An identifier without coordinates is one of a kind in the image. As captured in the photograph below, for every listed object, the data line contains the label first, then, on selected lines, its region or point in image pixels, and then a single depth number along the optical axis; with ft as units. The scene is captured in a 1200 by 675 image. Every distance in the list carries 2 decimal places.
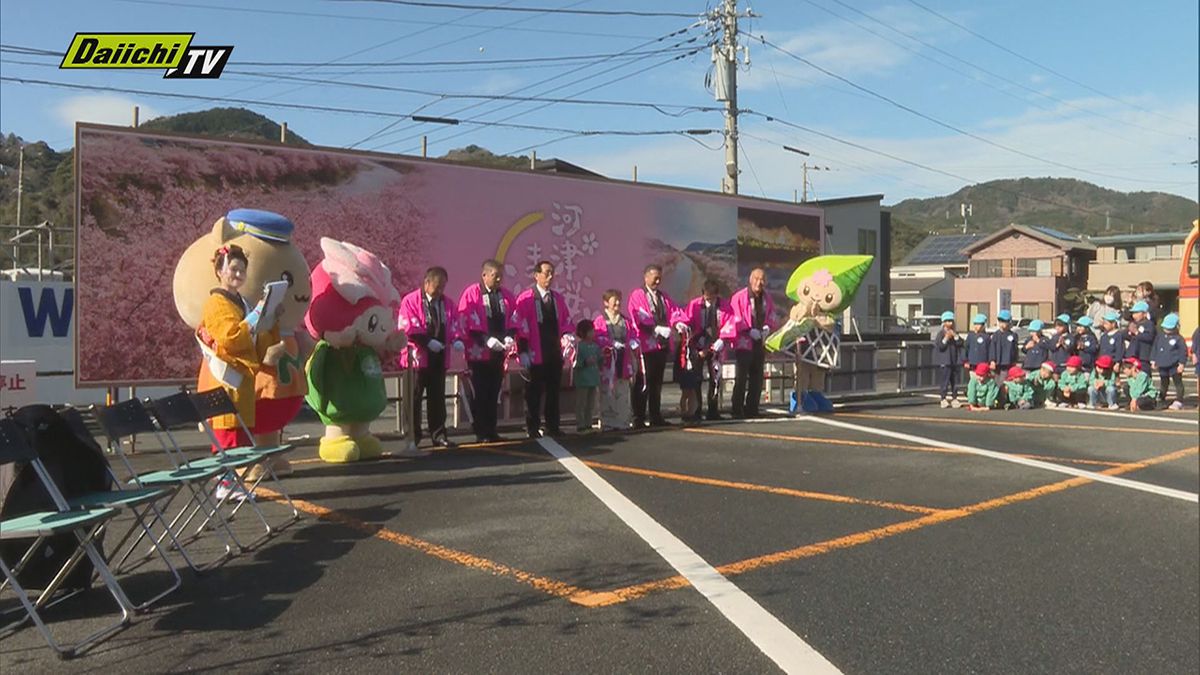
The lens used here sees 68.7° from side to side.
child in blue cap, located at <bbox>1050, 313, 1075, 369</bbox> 46.06
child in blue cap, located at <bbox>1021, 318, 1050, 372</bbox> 46.83
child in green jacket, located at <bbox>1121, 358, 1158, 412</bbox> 42.73
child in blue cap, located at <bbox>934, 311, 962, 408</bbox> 44.52
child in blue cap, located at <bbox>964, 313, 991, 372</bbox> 44.78
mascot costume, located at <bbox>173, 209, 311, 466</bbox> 20.95
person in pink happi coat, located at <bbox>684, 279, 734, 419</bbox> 35.32
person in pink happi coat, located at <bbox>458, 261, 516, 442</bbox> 29.17
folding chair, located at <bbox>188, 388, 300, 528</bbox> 17.76
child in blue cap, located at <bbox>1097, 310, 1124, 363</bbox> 44.42
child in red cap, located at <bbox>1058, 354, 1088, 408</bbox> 44.16
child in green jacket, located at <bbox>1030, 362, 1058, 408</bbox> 43.96
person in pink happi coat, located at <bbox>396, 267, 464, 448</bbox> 28.09
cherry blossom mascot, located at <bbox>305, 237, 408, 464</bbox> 24.80
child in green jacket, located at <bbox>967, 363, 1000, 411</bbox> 42.32
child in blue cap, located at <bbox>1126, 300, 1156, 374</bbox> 43.14
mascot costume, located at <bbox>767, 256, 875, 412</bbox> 39.01
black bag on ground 13.28
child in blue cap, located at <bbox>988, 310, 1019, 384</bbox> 44.47
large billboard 26.43
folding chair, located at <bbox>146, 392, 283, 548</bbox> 16.76
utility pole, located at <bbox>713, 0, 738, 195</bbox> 76.33
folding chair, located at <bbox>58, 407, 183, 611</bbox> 12.98
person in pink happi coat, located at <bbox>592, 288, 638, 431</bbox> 32.58
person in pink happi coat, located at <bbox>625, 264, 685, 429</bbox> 33.35
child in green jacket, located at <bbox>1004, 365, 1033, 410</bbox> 42.75
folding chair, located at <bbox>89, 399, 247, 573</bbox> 15.17
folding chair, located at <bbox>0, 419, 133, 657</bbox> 11.43
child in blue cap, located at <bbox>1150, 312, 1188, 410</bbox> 42.04
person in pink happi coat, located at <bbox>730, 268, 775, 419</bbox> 35.88
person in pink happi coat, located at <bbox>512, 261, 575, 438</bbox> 30.27
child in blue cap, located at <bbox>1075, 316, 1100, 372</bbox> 45.75
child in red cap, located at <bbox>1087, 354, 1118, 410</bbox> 43.32
